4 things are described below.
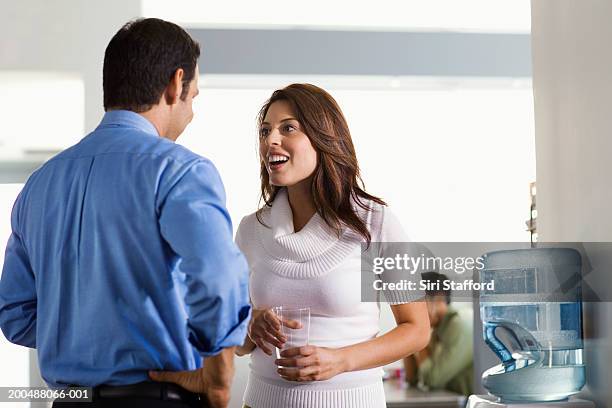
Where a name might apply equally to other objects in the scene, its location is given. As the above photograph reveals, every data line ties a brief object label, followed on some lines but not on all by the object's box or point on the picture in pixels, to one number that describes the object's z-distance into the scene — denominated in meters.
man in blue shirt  3.06
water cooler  3.86
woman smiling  3.59
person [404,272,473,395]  6.05
